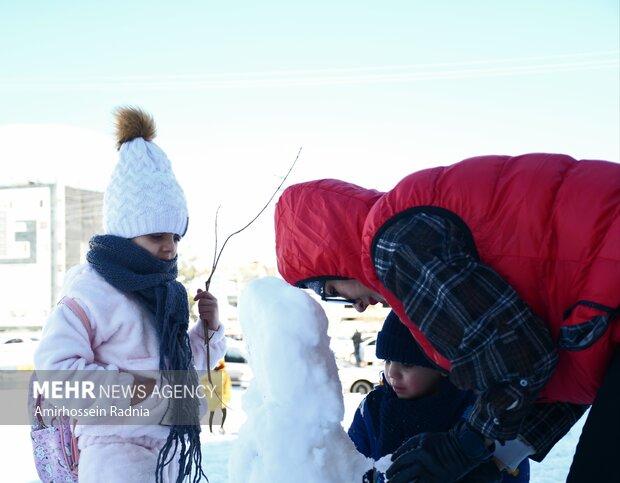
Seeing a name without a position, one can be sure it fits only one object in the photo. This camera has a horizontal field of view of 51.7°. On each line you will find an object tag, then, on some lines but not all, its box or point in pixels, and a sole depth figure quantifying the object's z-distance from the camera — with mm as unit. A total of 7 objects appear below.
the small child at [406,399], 2064
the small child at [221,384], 6617
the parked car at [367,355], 12773
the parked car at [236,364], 14351
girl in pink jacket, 2344
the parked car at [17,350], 12890
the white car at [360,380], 10362
